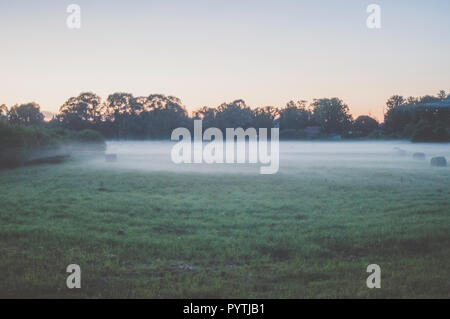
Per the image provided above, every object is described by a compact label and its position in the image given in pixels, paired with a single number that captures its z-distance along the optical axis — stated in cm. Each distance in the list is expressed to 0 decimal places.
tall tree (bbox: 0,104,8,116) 6053
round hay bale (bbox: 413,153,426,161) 4003
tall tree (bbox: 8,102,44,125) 5938
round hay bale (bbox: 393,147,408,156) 4769
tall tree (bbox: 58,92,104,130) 6309
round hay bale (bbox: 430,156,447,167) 3259
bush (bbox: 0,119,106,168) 2844
